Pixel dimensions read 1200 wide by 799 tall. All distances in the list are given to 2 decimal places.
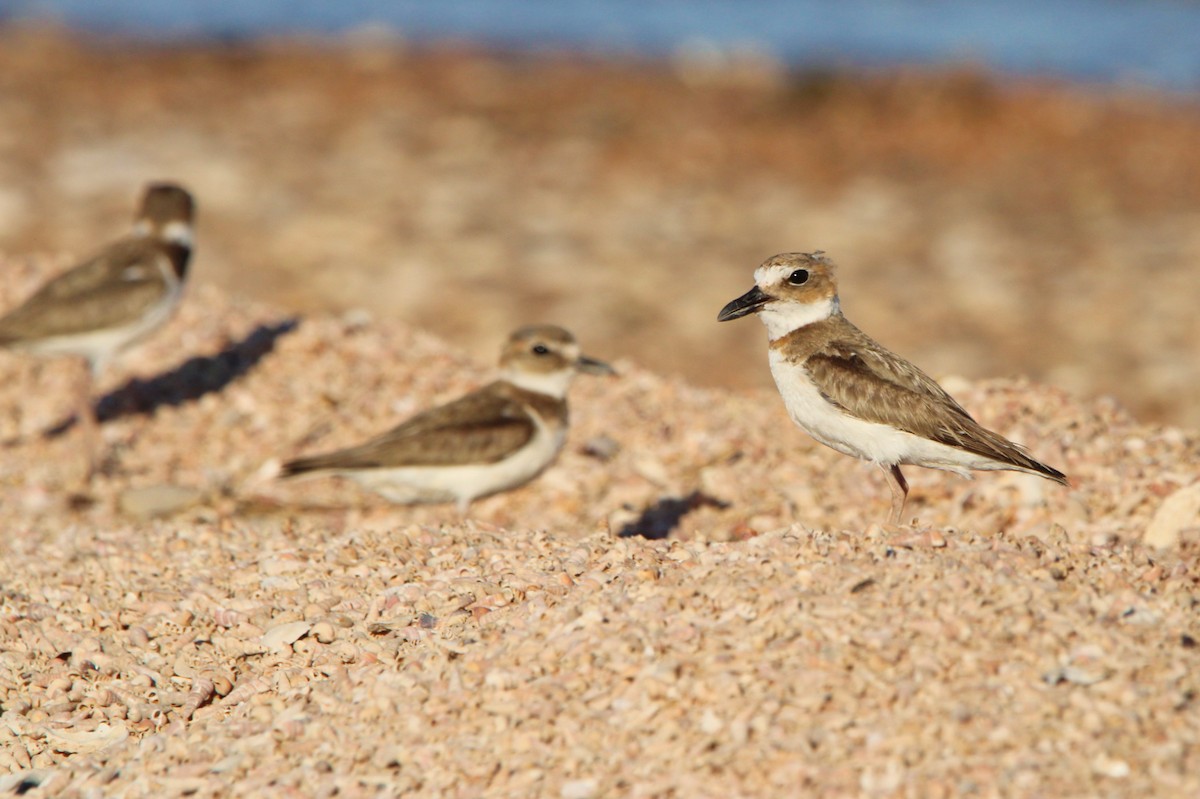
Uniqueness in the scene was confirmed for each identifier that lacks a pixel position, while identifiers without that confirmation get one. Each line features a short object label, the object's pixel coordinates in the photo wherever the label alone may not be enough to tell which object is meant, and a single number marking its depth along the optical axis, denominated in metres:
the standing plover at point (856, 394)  11.33
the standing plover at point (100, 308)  17.72
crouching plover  14.51
